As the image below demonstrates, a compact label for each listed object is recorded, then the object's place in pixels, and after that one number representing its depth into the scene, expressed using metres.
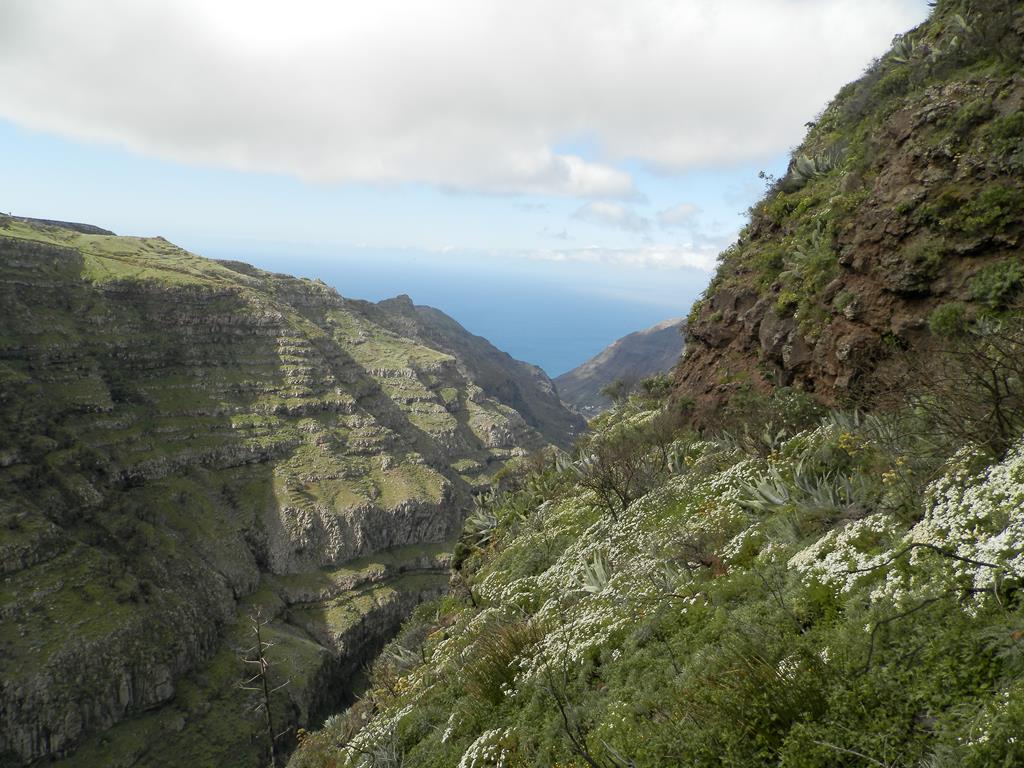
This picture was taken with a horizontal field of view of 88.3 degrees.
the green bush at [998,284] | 10.83
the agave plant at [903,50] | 19.41
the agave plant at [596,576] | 11.86
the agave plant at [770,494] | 10.59
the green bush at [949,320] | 11.26
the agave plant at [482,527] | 29.77
